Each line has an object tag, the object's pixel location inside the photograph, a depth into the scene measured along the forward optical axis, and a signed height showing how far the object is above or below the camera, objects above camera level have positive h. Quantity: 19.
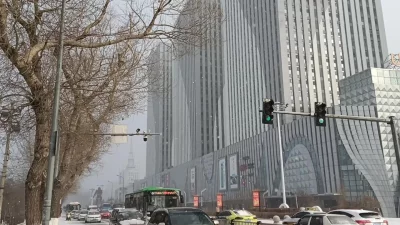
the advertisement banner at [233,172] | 88.62 +3.83
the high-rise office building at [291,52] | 96.00 +36.82
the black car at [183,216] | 10.73 -0.81
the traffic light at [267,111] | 14.45 +2.97
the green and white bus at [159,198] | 29.06 -0.67
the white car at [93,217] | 38.72 -2.71
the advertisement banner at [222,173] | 94.94 +3.79
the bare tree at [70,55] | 10.46 +4.75
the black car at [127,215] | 24.59 -1.67
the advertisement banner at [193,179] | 115.88 +3.06
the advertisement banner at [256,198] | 46.00 -1.37
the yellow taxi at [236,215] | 24.96 -1.88
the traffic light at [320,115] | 15.09 +2.89
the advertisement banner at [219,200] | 60.46 -1.90
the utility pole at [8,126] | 12.93 +2.51
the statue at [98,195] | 133.65 -1.57
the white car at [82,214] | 45.65 -2.91
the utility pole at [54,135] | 10.10 +1.62
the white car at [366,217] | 15.56 -1.35
